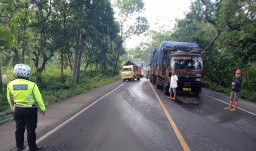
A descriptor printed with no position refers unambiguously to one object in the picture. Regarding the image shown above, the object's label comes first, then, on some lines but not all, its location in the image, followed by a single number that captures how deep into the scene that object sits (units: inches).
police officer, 219.0
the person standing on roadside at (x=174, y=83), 606.1
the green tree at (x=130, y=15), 2204.7
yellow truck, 1566.2
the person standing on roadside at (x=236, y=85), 457.7
